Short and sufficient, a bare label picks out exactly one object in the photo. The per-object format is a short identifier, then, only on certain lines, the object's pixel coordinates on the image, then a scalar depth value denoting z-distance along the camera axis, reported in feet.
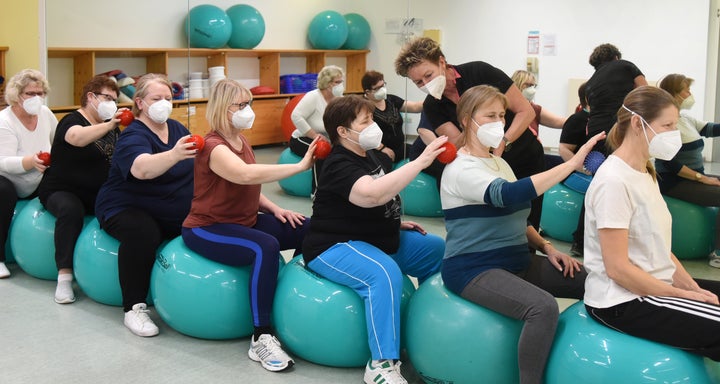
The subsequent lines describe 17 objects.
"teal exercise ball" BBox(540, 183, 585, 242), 16.29
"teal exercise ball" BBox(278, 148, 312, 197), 19.59
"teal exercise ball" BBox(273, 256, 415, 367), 9.55
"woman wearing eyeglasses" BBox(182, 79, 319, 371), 10.09
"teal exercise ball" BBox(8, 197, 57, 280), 13.37
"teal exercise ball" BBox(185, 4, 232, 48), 19.19
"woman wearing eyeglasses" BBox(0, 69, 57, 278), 13.92
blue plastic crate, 17.84
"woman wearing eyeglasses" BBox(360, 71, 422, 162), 16.63
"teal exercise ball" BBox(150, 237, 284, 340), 10.55
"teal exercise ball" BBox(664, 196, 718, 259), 15.38
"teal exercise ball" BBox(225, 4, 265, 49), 18.72
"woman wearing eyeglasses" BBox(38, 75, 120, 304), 12.67
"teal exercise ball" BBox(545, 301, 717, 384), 7.49
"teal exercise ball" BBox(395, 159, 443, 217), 18.51
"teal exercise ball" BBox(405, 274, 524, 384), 8.48
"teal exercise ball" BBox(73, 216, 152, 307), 11.94
